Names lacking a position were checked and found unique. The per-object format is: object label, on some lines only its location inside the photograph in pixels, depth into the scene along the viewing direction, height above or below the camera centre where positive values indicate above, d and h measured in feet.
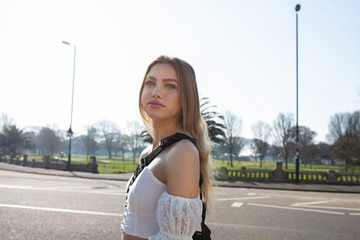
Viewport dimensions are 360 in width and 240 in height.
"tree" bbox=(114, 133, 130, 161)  262.47 +2.78
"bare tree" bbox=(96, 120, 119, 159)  295.07 +13.81
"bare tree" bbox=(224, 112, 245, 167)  177.06 +6.25
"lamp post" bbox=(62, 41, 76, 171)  84.53 +3.32
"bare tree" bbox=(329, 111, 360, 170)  122.93 +10.84
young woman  4.31 -0.29
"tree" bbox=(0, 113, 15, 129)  269.66 +20.98
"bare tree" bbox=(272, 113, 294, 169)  184.99 +10.65
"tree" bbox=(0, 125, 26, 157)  206.69 +3.31
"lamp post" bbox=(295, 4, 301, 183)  67.60 +15.96
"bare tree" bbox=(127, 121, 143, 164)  250.41 +5.47
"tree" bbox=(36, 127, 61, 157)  270.92 +3.13
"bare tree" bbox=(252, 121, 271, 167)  185.14 +5.60
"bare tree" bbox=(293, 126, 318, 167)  173.86 +6.53
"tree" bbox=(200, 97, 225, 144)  91.04 +8.18
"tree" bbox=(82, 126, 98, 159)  277.64 +5.06
